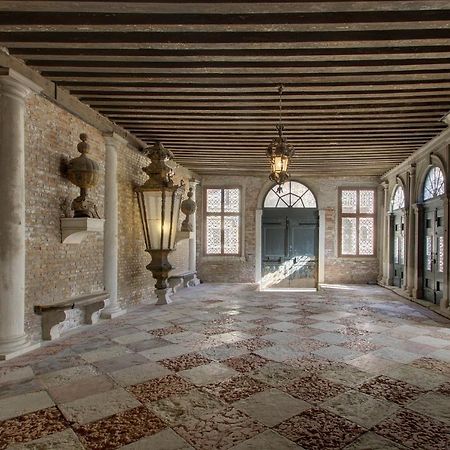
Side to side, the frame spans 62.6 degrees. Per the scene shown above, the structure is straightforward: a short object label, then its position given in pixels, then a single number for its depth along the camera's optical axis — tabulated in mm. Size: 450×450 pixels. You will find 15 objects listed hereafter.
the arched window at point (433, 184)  7477
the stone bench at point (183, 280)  9195
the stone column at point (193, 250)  10906
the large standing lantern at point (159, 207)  7195
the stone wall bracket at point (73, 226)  5141
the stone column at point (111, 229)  6383
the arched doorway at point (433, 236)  7436
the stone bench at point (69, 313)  4786
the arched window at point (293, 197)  11695
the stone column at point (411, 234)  8688
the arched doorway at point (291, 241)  11578
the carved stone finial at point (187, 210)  9570
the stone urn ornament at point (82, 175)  5188
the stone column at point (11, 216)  4133
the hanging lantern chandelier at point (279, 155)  5023
